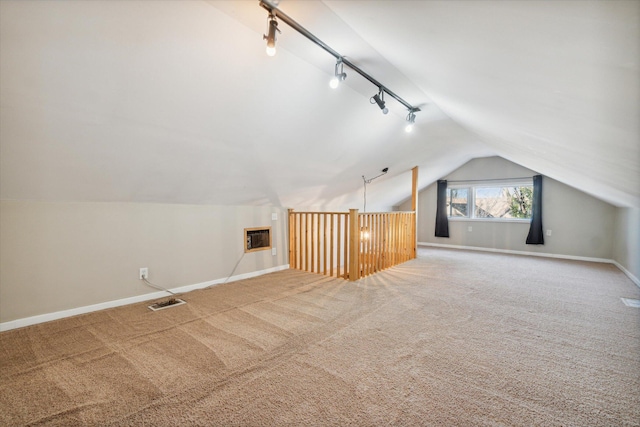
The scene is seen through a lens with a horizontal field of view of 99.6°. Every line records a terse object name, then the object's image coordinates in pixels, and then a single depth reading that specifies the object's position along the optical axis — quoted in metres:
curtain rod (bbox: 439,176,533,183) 5.97
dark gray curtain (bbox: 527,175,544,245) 5.74
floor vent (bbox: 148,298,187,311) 2.79
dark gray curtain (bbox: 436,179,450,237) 7.03
